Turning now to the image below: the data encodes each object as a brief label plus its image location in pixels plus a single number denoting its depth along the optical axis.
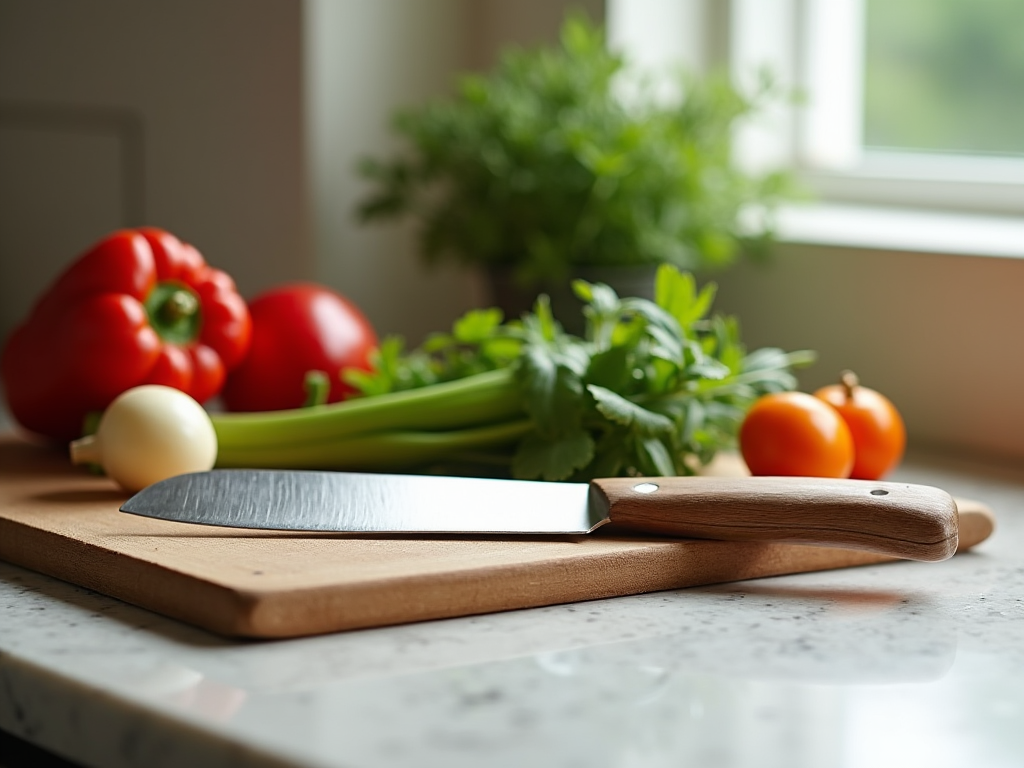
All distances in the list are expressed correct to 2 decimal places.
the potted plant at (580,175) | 1.41
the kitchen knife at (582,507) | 0.86
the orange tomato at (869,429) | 1.13
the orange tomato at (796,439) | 1.05
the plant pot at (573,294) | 1.44
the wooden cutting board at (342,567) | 0.78
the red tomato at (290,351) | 1.37
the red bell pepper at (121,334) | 1.21
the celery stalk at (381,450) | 1.14
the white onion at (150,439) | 1.04
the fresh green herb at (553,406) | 1.04
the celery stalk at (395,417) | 1.15
